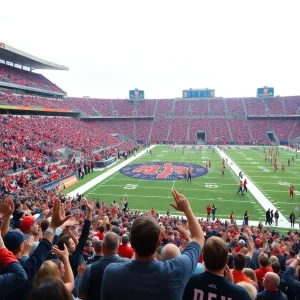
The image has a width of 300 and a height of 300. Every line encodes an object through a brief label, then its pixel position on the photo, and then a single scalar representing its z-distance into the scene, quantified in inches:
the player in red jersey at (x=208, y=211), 684.7
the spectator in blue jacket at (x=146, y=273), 78.9
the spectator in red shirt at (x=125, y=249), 185.9
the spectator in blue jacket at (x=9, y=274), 95.0
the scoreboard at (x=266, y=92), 2876.5
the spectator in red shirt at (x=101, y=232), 256.9
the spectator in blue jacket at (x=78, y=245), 148.6
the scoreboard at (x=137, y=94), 3049.2
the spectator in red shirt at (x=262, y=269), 182.1
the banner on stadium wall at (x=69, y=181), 977.9
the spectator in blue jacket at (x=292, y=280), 136.6
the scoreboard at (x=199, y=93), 3034.0
